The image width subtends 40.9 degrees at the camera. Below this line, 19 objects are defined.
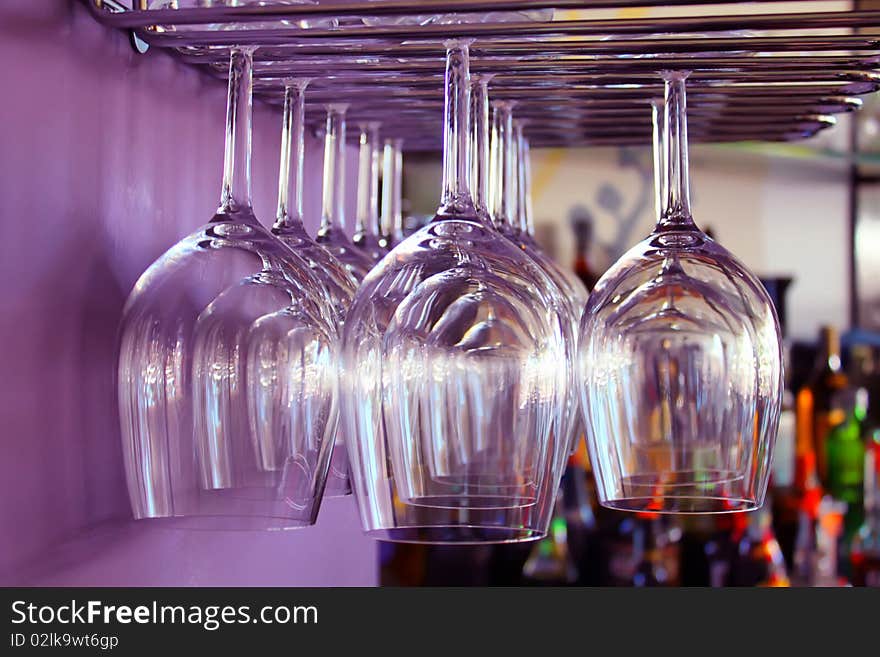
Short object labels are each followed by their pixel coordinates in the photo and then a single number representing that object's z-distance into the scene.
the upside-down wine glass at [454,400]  0.46
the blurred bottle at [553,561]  1.88
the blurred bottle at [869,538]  1.96
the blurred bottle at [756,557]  1.91
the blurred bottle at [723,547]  1.92
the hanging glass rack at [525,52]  0.47
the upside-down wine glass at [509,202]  0.67
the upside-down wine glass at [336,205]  0.67
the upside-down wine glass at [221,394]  0.48
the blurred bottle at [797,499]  1.98
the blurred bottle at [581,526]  1.90
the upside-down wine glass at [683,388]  0.48
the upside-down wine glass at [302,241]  0.59
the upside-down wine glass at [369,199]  0.75
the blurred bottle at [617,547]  1.88
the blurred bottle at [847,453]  2.01
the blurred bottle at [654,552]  1.88
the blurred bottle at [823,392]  2.02
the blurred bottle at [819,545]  1.93
